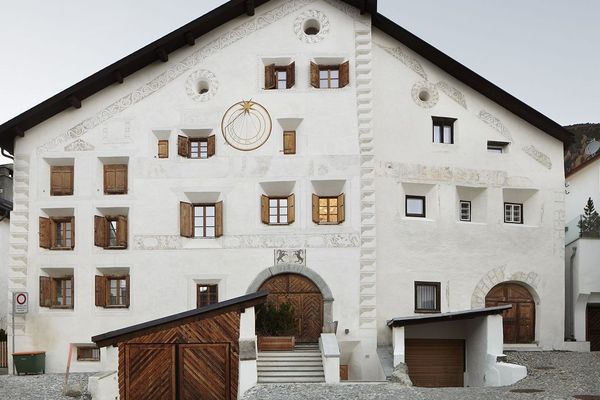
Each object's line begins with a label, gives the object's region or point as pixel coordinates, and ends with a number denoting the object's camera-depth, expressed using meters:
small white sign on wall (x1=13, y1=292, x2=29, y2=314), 20.88
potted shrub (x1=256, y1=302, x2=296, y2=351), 19.61
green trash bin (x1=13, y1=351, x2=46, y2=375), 20.38
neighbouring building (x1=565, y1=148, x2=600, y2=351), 23.16
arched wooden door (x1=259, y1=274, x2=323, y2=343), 20.77
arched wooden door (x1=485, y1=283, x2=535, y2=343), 22.20
